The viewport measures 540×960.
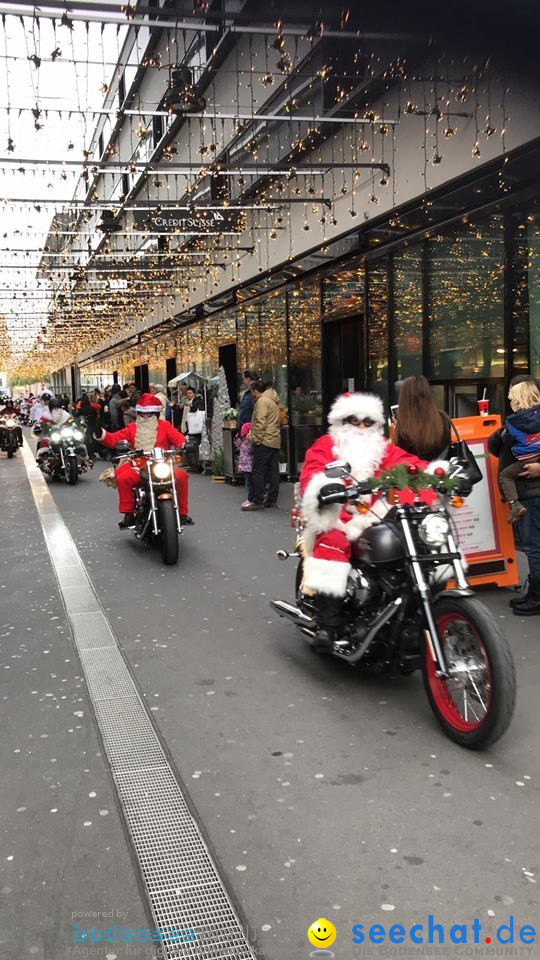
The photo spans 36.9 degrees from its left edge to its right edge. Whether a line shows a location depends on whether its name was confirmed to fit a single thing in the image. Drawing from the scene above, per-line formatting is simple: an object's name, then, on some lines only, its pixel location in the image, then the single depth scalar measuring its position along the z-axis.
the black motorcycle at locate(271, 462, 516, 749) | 3.67
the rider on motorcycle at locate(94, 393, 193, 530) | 9.07
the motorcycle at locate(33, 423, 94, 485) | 15.82
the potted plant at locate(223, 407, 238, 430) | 15.62
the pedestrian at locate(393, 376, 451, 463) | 5.89
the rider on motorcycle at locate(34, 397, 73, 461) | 16.56
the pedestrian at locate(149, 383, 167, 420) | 16.44
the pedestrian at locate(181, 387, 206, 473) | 18.14
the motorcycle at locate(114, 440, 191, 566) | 8.21
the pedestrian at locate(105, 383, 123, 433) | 22.20
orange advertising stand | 6.77
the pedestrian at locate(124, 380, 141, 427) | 17.69
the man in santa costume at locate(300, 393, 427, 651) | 4.57
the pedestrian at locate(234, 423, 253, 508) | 12.21
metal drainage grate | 2.59
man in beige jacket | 11.89
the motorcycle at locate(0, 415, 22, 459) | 25.12
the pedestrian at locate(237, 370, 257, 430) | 13.61
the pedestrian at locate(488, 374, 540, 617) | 6.12
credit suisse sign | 13.93
